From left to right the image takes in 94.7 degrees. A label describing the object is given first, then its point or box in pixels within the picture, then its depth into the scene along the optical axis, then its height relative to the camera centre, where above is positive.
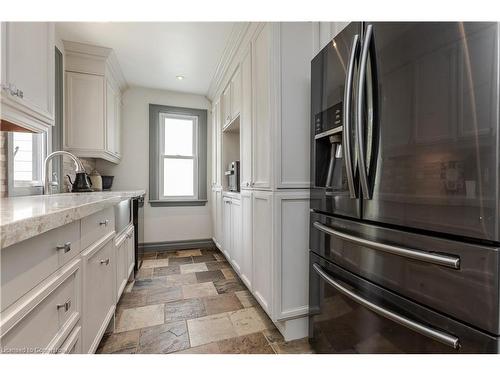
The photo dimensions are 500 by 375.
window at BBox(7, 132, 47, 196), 1.60 +0.20
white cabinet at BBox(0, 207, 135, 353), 0.57 -0.34
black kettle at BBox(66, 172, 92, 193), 2.14 +0.03
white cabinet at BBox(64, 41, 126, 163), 2.48 +0.97
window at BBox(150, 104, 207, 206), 3.59 +0.50
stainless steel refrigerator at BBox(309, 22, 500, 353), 0.64 -0.01
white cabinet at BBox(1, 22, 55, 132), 1.03 +0.58
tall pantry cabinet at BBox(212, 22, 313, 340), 1.52 +0.10
